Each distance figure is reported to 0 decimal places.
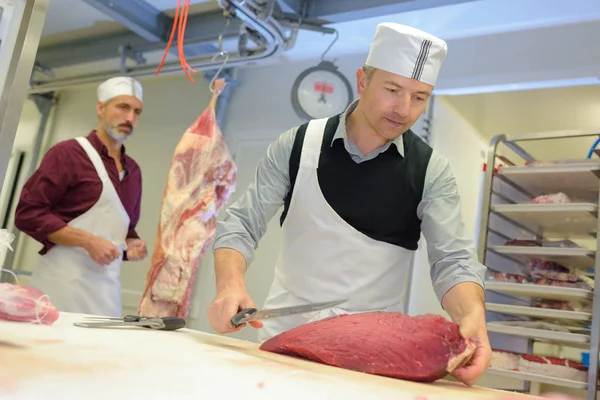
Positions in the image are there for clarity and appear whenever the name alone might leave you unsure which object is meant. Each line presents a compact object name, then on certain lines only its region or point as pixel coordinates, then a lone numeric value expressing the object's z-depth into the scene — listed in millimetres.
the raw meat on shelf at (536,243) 3529
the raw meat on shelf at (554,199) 3508
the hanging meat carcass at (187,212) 2928
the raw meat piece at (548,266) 3644
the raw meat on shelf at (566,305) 3606
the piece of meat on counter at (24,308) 1235
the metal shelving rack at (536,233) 3236
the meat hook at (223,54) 3143
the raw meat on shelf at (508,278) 3580
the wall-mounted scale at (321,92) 4293
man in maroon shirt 2852
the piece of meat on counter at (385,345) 1196
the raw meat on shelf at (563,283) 3428
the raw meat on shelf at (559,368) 3230
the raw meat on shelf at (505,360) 3434
